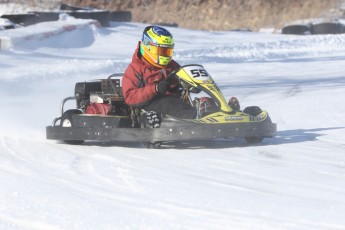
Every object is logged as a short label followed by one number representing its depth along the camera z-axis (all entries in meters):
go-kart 15.04
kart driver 15.61
